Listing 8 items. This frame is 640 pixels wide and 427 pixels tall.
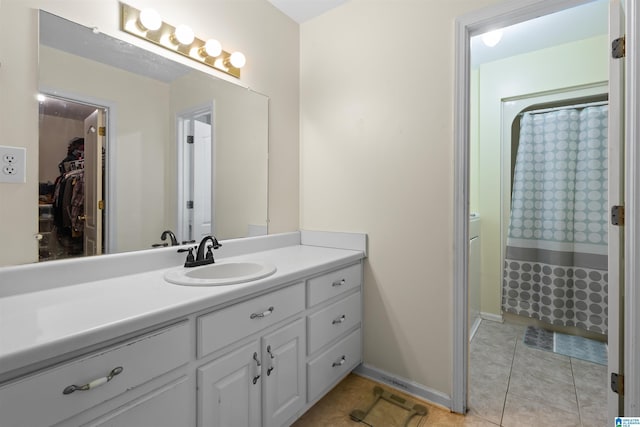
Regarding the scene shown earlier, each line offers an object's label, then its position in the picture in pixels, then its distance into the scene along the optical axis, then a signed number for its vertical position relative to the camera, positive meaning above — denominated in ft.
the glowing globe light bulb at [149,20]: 4.30 +2.77
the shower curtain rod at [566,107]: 7.72 +2.84
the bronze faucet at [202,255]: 4.61 -0.67
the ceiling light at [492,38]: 6.62 +3.87
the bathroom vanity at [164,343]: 2.27 -1.29
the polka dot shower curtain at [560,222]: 7.69 -0.26
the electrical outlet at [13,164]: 3.29 +0.54
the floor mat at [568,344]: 7.06 -3.34
